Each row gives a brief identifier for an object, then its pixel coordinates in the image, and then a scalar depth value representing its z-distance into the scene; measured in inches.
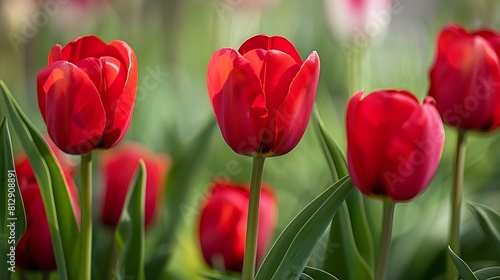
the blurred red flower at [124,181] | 50.2
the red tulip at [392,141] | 42.1
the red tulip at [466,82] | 44.8
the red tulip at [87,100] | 42.1
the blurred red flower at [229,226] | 48.7
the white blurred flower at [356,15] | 63.9
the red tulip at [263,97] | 41.8
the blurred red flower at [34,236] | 45.7
